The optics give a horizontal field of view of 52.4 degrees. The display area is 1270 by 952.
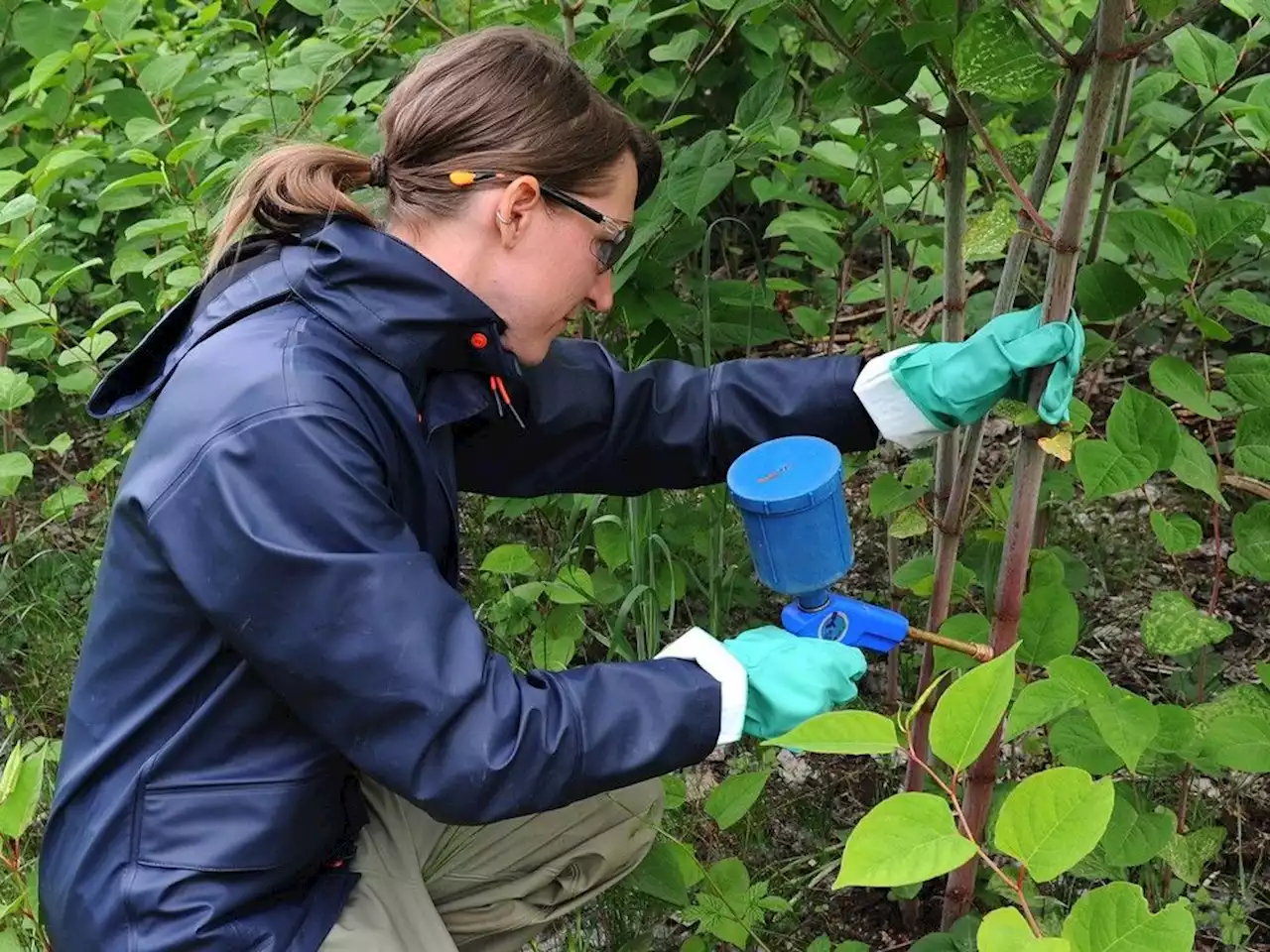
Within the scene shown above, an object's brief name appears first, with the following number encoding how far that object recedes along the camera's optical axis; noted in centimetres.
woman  147
